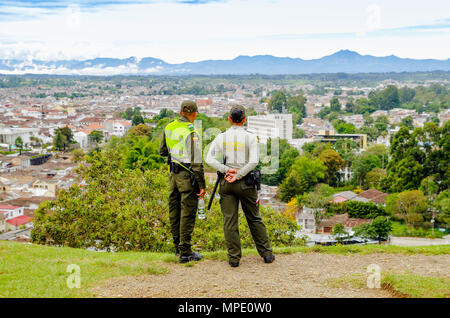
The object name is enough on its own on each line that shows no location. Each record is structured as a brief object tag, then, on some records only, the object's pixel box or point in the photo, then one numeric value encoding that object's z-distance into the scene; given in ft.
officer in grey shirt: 17.52
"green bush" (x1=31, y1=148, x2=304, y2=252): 29.17
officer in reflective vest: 18.06
